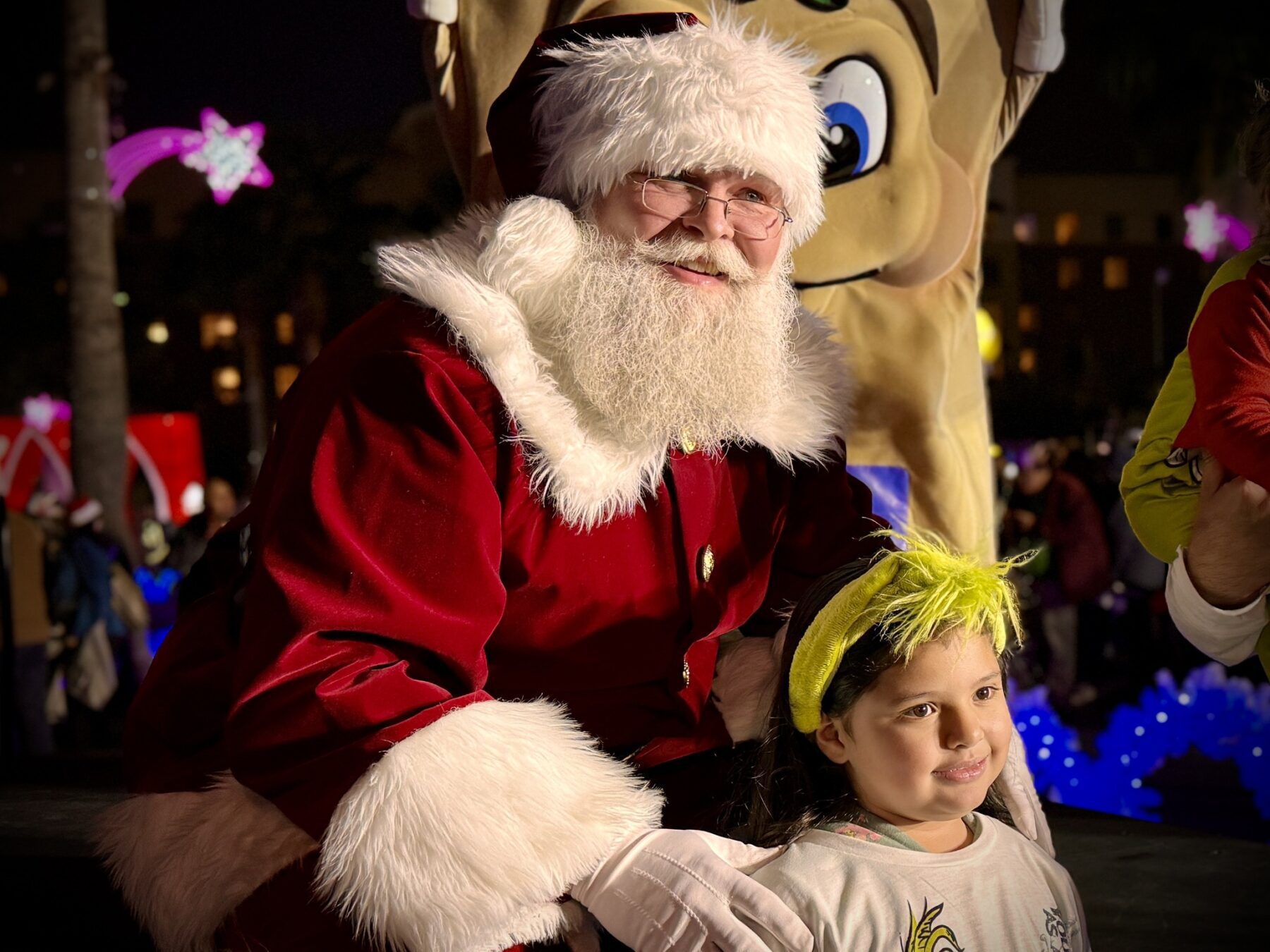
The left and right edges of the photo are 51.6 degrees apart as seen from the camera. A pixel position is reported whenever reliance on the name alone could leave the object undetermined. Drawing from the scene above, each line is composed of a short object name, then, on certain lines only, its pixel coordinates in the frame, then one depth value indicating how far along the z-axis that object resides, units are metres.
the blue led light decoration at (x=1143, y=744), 4.66
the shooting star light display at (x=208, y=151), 17.48
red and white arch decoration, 16.52
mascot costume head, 3.64
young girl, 1.93
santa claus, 1.98
